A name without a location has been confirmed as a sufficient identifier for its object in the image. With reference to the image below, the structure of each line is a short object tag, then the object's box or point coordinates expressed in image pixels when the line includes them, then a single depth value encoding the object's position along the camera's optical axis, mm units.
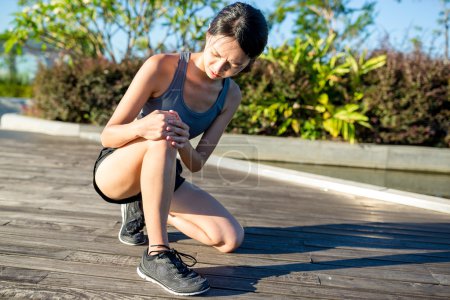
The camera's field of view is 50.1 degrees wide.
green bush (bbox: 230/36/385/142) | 6496
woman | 1993
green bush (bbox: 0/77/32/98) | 13414
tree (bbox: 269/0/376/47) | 12430
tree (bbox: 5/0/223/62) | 8742
